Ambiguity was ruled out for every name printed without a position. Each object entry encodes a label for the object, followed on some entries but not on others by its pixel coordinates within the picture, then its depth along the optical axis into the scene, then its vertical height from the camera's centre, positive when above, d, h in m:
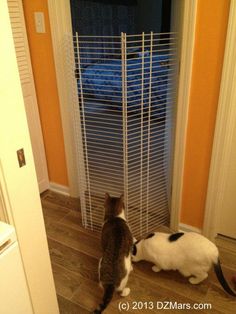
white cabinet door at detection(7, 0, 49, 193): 1.98 -0.41
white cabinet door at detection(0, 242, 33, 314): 0.90 -0.76
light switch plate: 1.96 +0.05
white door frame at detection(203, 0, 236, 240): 1.45 -0.58
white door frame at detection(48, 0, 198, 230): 1.53 -0.30
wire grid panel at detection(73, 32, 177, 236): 1.88 -1.16
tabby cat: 1.45 -1.10
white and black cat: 1.53 -1.17
